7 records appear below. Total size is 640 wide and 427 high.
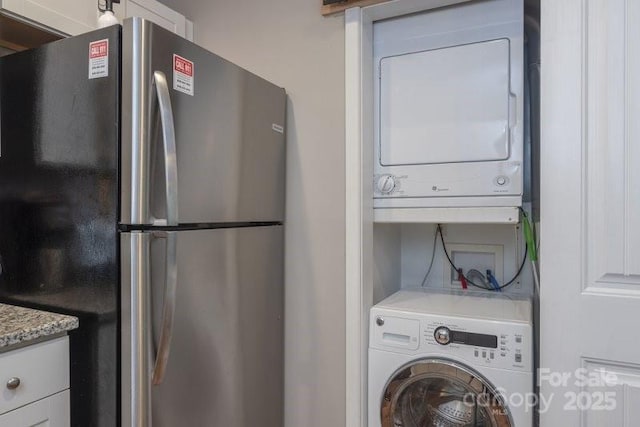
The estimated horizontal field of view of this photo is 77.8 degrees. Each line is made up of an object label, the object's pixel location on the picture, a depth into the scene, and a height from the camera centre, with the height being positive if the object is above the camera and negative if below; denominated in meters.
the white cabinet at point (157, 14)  1.61 +0.87
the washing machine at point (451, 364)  1.35 -0.54
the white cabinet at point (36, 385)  1.04 -0.48
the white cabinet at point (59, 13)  1.28 +0.69
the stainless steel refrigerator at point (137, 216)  1.09 -0.01
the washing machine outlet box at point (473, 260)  1.93 -0.23
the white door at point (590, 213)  1.19 +0.00
